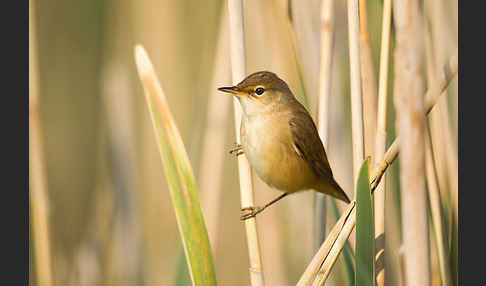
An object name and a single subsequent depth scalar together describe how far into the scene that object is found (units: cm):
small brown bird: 492
